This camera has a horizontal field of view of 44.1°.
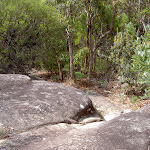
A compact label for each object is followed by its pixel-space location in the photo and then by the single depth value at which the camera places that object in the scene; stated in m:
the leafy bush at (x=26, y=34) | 8.91
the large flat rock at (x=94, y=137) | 2.06
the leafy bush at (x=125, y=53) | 7.74
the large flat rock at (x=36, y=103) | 2.96
